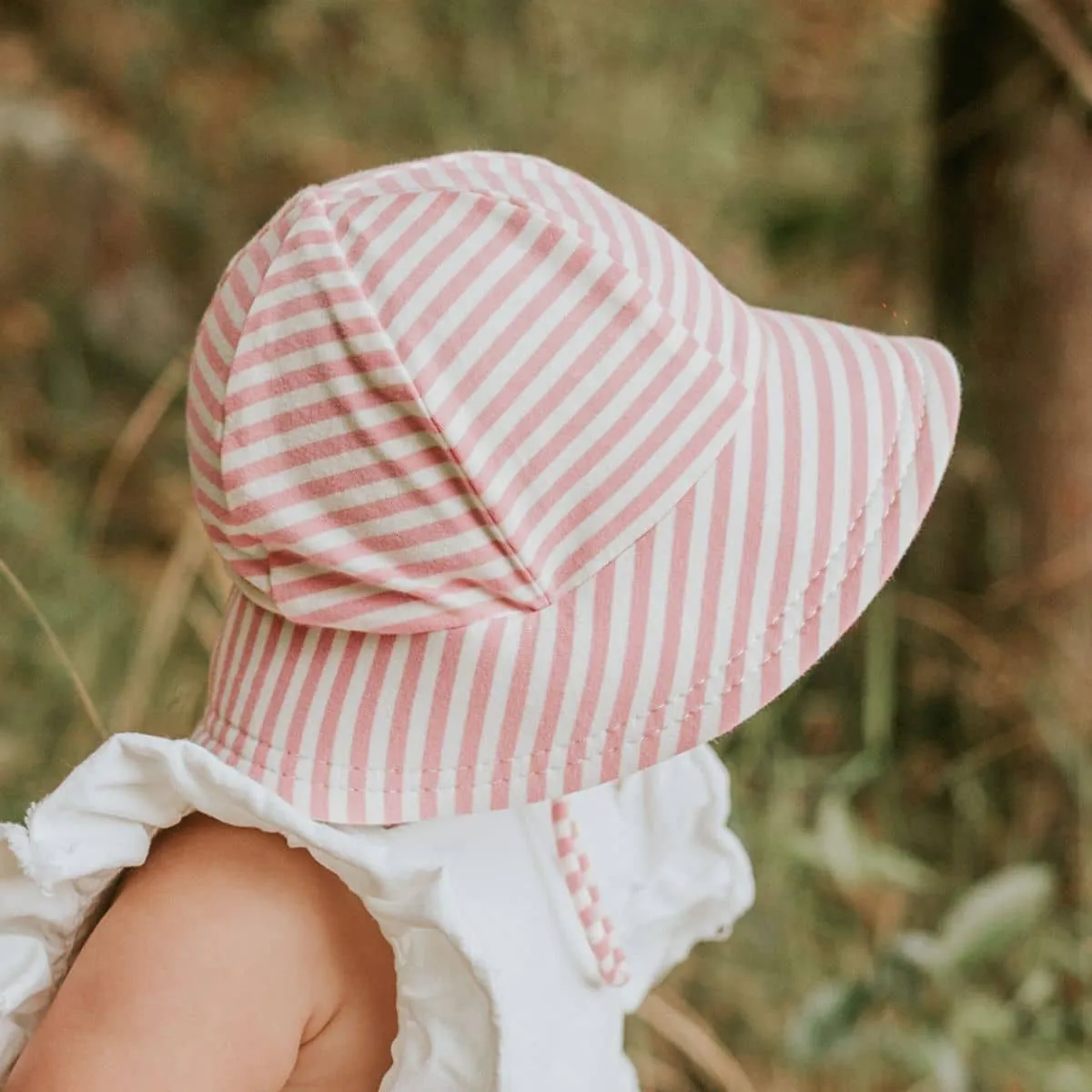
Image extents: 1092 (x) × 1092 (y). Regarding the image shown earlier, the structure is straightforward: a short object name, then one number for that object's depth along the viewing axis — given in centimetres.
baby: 82
